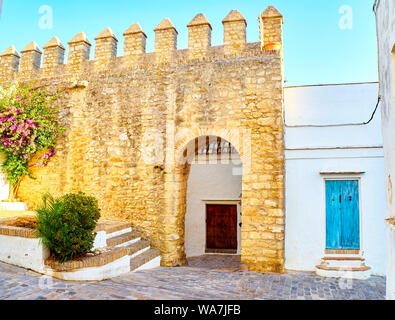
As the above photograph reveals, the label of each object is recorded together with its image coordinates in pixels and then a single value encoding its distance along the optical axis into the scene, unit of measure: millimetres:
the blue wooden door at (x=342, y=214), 6445
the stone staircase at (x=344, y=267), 6113
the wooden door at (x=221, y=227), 10359
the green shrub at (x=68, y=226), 4781
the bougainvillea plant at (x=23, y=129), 8086
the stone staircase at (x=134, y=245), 6172
